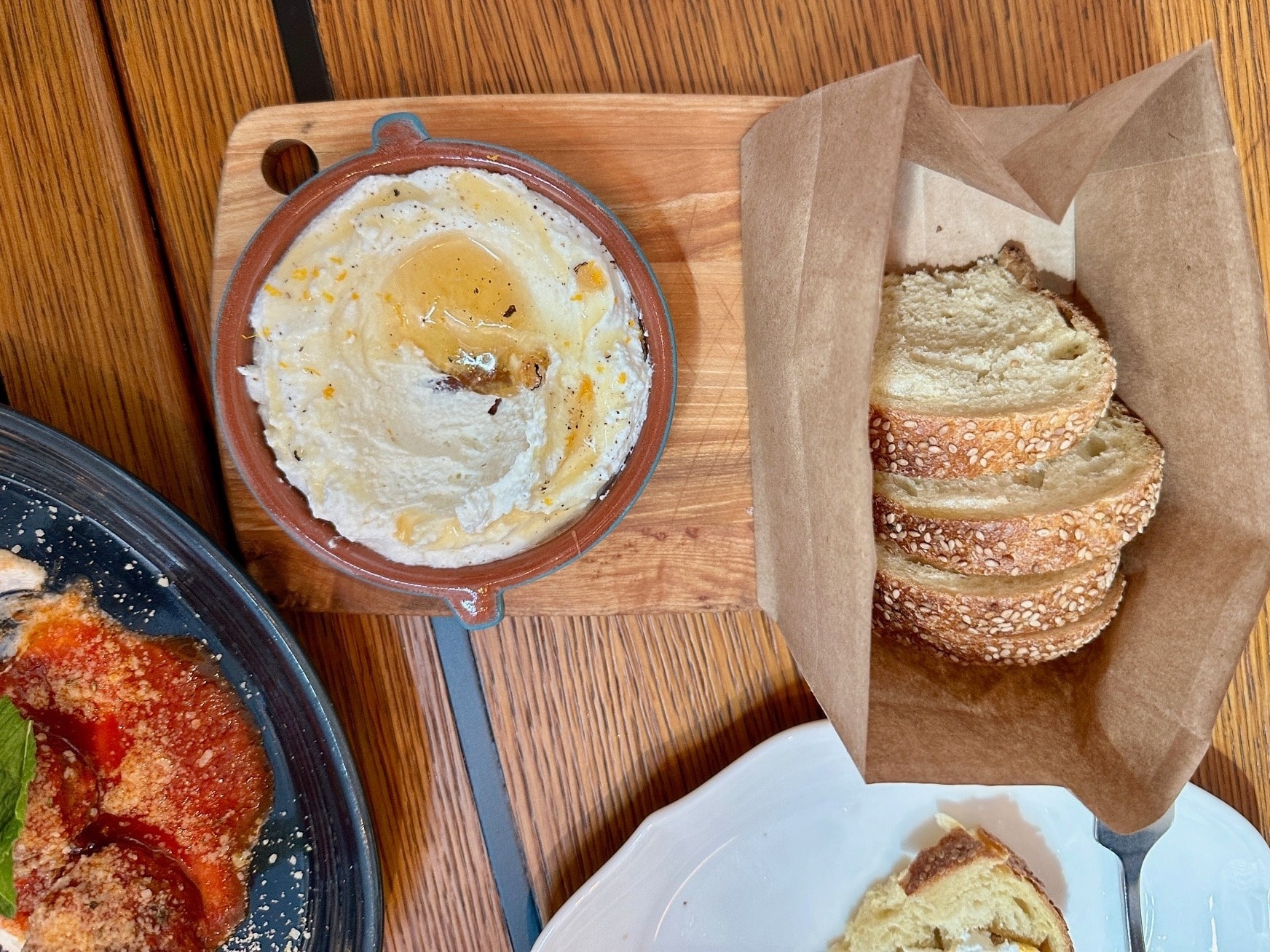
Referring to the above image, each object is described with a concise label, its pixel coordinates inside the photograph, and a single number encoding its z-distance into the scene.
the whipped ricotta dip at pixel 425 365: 0.32
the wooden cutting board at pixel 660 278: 0.33
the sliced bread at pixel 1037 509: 0.32
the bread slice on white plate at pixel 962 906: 0.37
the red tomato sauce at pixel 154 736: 0.34
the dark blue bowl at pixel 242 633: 0.33
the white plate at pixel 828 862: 0.37
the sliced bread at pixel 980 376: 0.32
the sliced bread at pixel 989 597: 0.33
